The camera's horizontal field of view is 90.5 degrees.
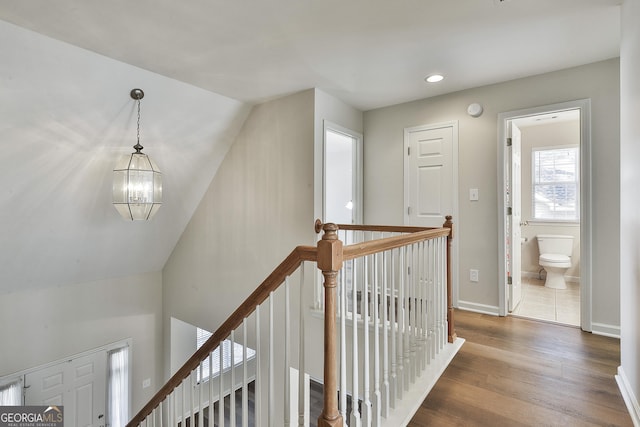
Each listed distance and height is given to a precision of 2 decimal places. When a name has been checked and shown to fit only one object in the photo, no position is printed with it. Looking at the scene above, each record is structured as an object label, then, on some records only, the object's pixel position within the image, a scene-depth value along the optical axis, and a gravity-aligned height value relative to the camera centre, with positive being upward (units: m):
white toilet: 4.28 -0.61
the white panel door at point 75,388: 3.92 -2.27
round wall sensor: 3.25 +1.06
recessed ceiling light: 2.95 +1.28
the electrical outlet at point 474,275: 3.32 -0.65
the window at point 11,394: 3.70 -2.11
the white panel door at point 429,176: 3.49 +0.42
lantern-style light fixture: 2.80 +0.26
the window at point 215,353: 5.00 -2.28
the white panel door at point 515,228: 3.28 -0.16
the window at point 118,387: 4.53 -2.50
